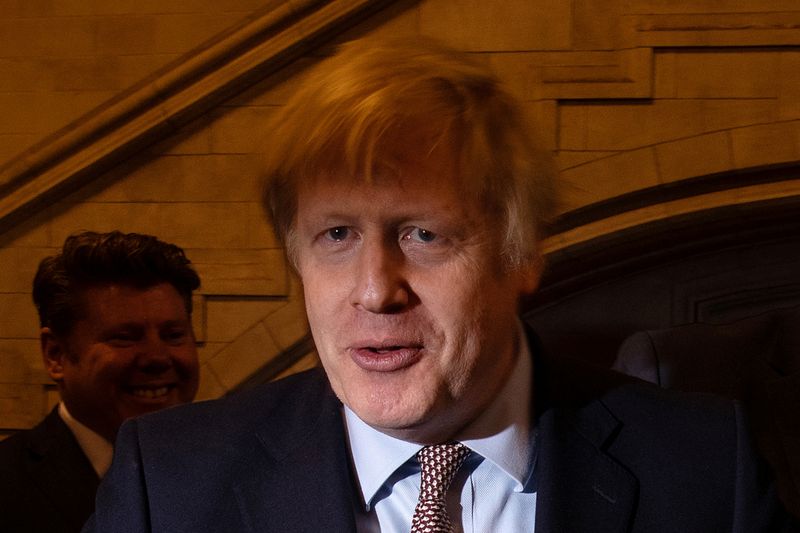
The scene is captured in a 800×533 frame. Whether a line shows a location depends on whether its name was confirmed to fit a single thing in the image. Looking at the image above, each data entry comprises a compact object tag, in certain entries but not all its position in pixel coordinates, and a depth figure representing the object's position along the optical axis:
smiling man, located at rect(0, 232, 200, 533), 2.38
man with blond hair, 1.75
